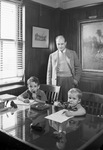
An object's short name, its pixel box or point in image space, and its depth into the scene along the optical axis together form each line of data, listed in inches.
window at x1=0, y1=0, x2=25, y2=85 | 128.5
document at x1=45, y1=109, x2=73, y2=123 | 61.9
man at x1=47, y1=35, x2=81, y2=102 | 122.5
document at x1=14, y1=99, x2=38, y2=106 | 82.4
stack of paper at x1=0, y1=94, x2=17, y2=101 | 86.0
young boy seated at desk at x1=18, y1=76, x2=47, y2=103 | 87.9
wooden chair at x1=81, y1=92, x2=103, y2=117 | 75.5
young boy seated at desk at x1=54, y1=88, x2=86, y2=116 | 67.1
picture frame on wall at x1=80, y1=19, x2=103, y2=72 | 148.1
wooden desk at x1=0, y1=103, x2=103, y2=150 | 44.9
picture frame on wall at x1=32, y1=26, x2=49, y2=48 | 146.5
